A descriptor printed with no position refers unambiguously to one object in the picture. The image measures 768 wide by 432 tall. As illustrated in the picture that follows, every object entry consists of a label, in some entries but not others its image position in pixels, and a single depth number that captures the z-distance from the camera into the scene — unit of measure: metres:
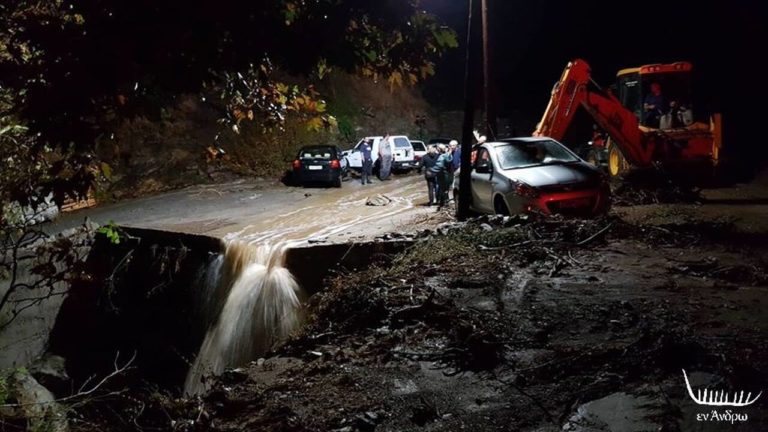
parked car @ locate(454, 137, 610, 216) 10.24
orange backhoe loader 13.88
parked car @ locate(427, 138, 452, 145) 28.76
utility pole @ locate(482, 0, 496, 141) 17.03
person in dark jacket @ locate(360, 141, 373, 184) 23.03
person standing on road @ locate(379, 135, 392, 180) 23.83
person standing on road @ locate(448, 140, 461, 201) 15.61
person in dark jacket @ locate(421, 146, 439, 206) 15.41
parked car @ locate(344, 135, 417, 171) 25.62
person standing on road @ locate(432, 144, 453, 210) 15.30
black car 22.25
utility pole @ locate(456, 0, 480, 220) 11.17
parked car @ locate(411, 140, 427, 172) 26.89
